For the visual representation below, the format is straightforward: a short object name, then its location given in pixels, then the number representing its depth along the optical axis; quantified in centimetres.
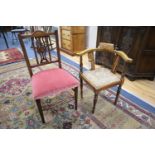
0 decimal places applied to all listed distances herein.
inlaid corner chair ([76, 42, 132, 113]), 139
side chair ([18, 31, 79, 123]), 128
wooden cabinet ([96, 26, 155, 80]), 194
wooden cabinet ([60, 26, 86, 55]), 311
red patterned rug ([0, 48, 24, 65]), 310
